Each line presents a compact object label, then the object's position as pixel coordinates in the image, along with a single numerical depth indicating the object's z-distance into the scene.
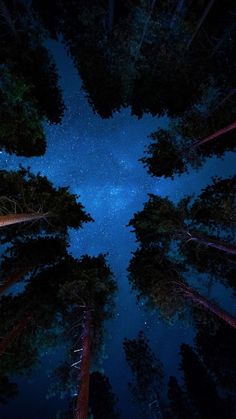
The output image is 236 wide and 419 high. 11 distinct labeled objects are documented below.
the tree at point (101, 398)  21.19
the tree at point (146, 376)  22.52
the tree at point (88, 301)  10.41
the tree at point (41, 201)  11.42
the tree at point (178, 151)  14.90
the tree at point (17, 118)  11.34
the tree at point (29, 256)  13.70
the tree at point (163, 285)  12.25
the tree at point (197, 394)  20.41
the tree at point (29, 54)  13.14
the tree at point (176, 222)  13.46
